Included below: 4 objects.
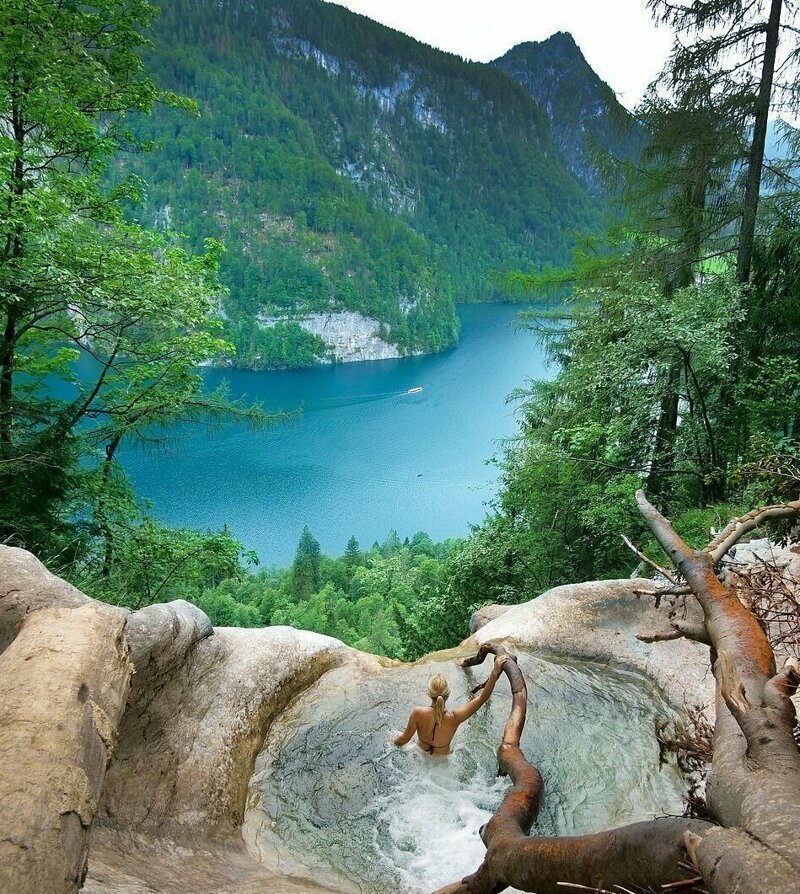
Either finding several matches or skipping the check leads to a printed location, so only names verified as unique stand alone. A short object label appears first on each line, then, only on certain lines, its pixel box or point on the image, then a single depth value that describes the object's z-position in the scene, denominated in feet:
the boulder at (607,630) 20.59
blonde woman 17.56
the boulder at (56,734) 7.23
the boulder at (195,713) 15.35
